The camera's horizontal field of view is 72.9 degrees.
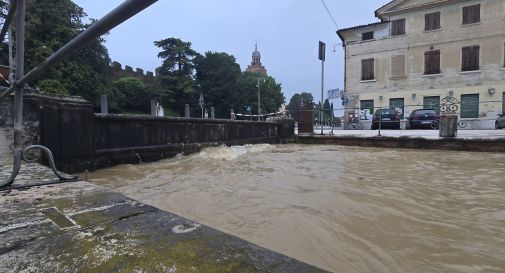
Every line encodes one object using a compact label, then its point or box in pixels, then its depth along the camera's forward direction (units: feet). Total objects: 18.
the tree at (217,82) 165.48
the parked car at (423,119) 64.18
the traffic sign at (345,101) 98.15
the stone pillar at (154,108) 44.74
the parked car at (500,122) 64.54
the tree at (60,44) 78.03
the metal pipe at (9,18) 7.20
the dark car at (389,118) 67.92
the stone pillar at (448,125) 40.24
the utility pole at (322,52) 59.39
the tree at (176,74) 154.81
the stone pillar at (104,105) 32.71
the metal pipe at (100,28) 3.56
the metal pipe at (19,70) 7.44
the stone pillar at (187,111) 49.78
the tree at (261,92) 179.83
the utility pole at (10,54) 16.06
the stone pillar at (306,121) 55.42
